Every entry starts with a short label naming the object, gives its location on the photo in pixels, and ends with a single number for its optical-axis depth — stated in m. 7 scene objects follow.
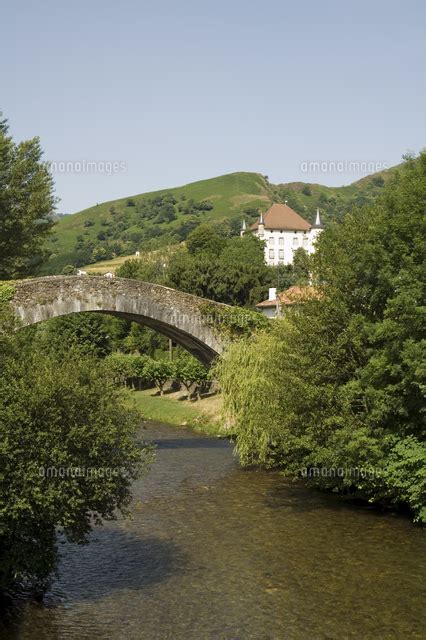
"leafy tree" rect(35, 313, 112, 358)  72.31
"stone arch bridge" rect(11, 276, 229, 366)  34.94
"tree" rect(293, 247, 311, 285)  29.92
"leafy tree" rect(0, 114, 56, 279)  45.31
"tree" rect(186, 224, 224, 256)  102.19
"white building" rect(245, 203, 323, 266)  173.88
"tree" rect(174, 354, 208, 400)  57.16
